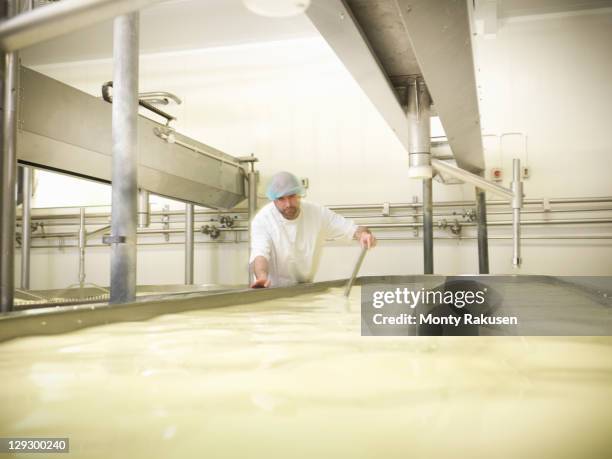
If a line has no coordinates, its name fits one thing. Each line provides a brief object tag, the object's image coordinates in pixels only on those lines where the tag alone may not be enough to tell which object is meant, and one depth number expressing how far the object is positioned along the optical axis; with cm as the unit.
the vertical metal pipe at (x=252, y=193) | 411
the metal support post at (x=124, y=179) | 173
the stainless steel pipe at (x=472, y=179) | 218
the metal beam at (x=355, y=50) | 124
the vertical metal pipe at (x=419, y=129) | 202
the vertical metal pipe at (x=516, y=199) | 225
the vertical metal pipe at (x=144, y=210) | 313
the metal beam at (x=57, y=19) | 80
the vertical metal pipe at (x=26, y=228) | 372
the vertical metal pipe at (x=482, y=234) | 357
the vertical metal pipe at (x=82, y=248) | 380
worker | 269
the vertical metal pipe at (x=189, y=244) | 412
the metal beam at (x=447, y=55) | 112
